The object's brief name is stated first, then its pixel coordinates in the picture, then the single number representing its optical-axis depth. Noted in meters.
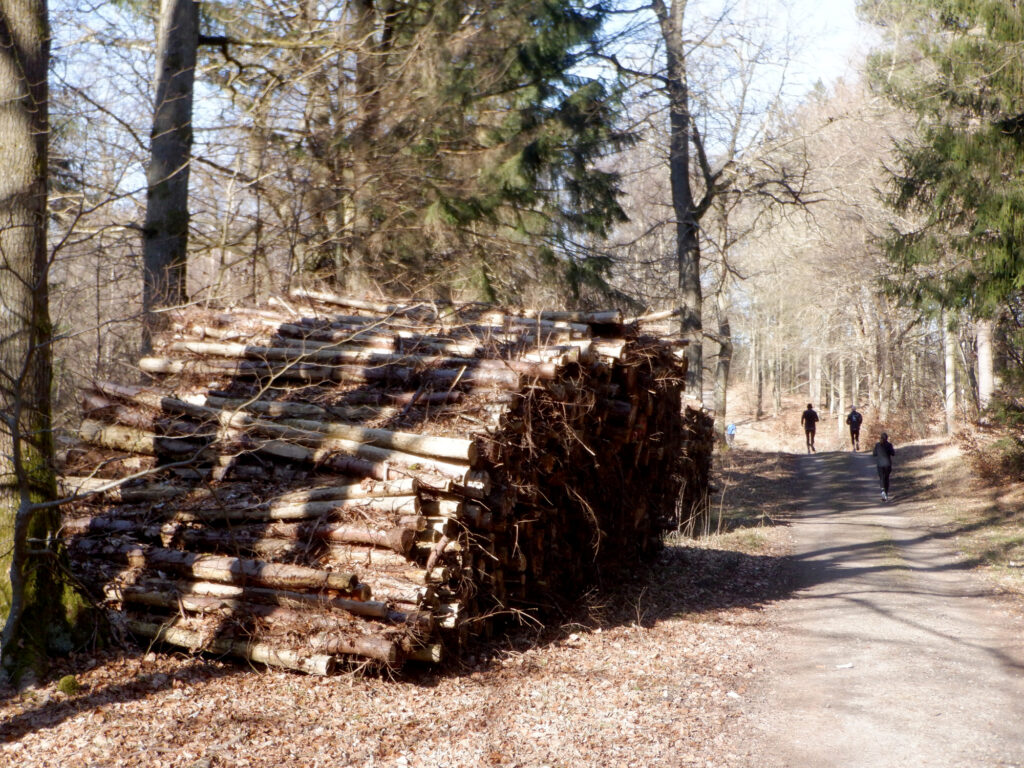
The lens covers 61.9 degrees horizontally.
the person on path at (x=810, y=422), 33.05
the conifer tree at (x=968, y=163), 14.48
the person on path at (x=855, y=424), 32.25
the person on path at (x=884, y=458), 20.06
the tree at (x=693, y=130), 21.89
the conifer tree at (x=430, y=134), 13.98
